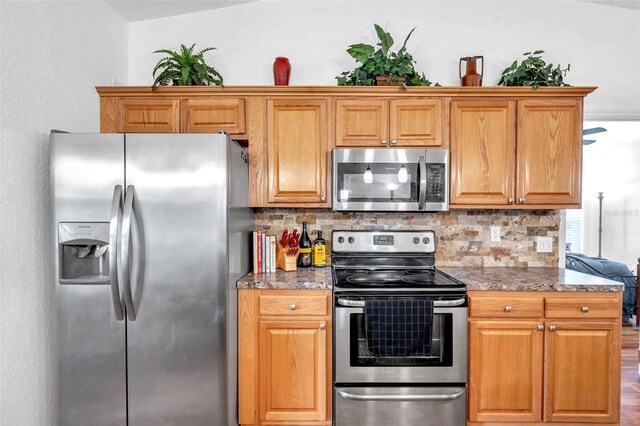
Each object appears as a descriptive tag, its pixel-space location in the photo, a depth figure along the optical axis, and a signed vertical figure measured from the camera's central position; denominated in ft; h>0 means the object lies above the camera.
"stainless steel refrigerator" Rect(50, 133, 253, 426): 5.91 -1.28
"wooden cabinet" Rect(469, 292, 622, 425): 6.79 -2.91
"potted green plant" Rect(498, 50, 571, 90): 7.94 +2.92
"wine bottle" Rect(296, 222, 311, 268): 8.48 -1.10
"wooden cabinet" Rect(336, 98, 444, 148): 7.93 +1.84
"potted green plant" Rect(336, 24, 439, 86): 7.89 +3.04
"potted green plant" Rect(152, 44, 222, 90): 7.84 +2.93
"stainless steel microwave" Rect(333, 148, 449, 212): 7.71 +0.57
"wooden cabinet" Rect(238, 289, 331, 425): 6.83 -2.91
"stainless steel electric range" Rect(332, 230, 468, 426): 6.64 -2.76
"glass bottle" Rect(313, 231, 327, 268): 8.58 -1.16
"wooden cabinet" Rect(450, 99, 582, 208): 7.84 +1.18
